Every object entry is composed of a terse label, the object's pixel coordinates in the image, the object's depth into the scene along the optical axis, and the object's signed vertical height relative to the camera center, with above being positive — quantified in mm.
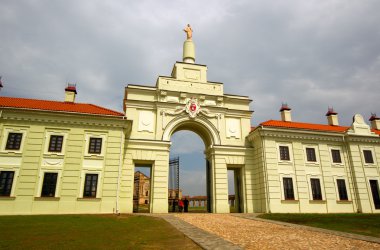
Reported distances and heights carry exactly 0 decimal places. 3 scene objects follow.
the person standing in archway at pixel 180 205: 28080 -554
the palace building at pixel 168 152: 22219 +4351
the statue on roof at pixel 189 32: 34206 +20696
